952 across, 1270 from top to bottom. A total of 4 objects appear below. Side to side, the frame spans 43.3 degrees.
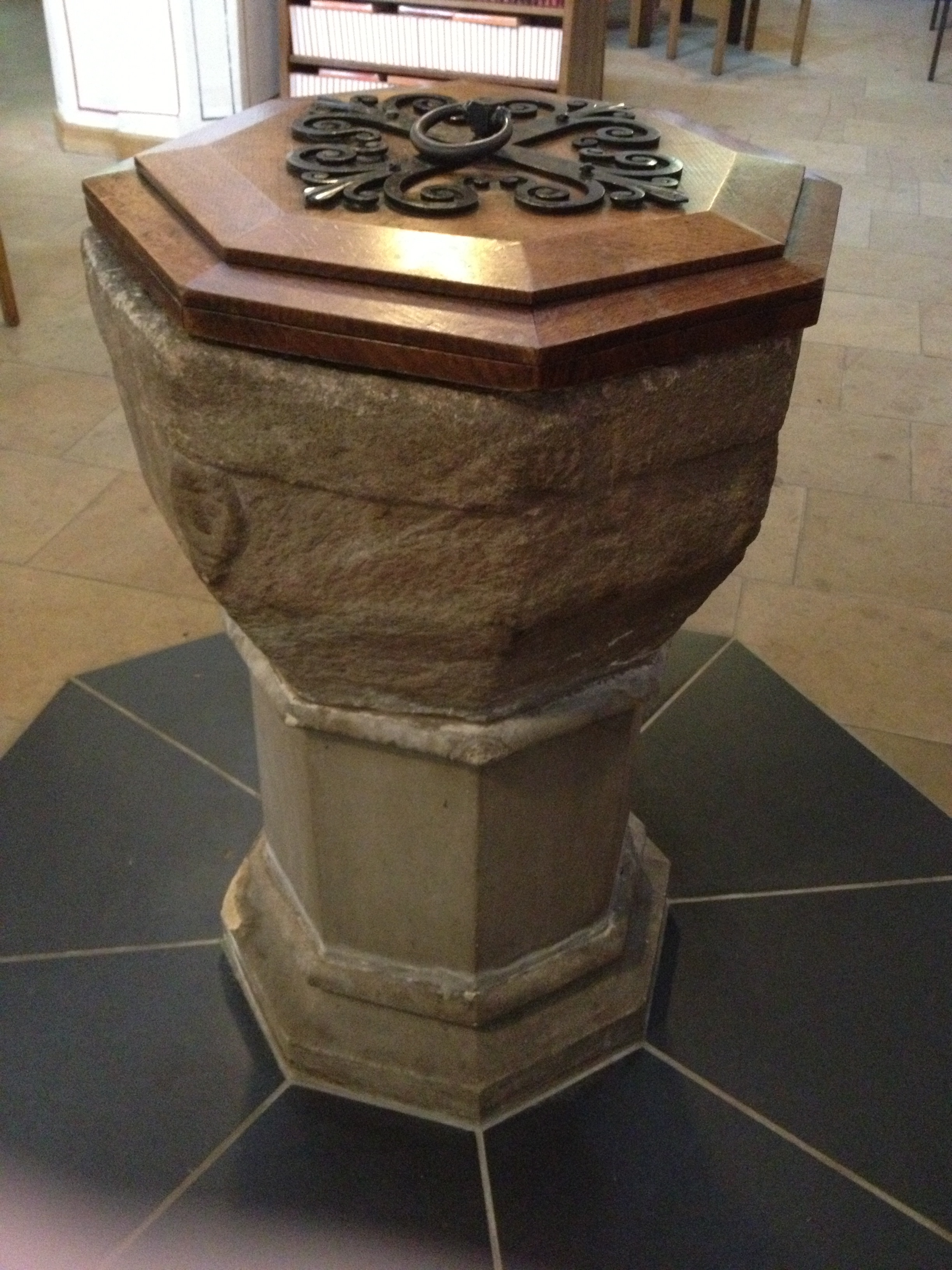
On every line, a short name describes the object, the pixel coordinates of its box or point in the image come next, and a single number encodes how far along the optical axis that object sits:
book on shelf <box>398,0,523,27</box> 3.96
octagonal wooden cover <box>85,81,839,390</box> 0.95
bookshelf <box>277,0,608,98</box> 3.96
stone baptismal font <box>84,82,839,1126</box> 0.99
